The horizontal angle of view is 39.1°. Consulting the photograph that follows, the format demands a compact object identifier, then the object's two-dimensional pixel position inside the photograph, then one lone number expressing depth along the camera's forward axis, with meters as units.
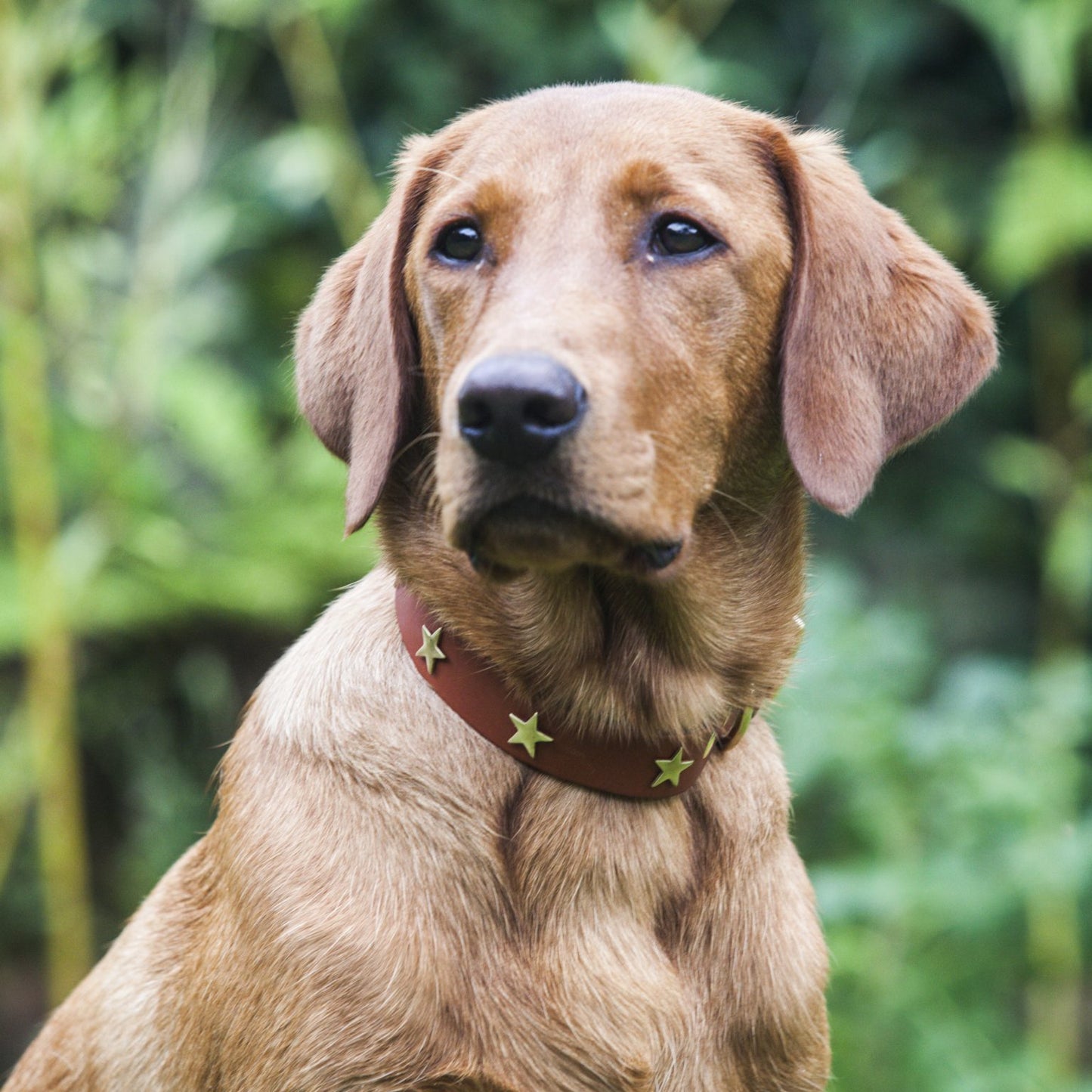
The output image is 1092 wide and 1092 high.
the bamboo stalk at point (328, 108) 6.29
